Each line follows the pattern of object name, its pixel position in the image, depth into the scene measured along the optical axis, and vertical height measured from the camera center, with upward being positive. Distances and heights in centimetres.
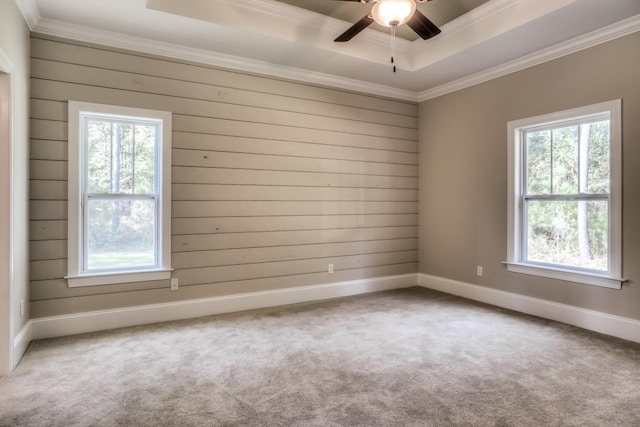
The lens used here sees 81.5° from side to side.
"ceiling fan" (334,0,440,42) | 252 +141
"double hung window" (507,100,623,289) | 333 +20
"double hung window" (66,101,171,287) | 332 +18
